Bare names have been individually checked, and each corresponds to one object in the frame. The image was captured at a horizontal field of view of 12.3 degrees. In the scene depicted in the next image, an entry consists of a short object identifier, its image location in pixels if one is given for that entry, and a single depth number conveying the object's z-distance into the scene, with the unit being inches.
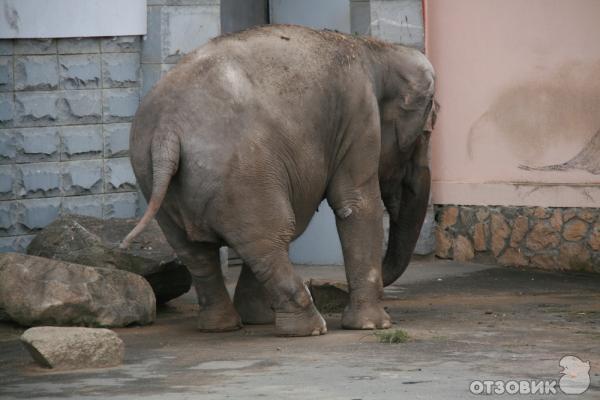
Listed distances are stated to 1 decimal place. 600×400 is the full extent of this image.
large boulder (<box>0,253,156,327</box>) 731.2
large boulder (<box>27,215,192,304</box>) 805.4
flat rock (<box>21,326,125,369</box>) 616.8
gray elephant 679.5
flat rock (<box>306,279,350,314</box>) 808.8
